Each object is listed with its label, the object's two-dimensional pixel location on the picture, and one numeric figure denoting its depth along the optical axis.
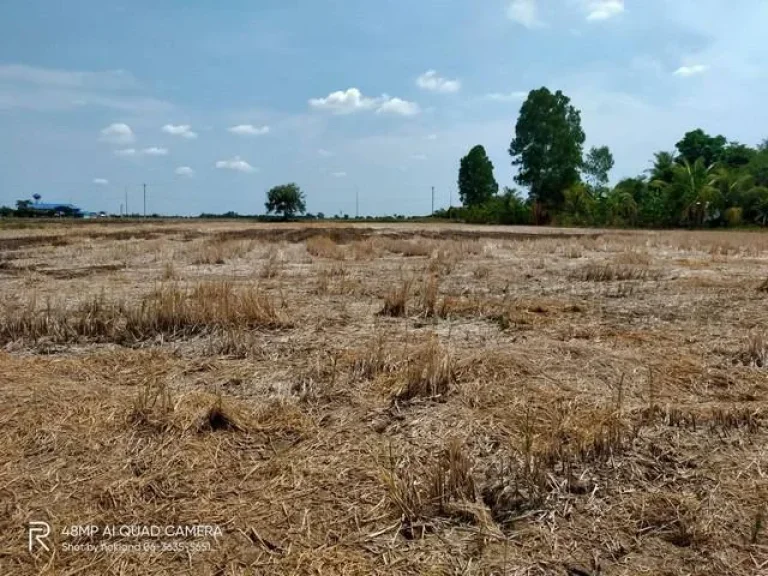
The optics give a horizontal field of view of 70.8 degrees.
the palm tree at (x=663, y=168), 50.50
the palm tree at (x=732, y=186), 41.94
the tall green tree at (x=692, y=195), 41.06
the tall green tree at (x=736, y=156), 51.56
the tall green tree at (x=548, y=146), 51.69
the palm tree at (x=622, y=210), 45.09
